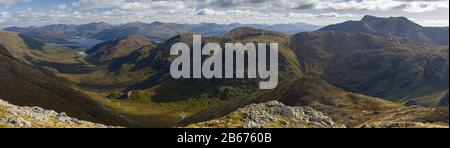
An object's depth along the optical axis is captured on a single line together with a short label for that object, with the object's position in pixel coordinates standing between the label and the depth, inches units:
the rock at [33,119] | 3540.8
